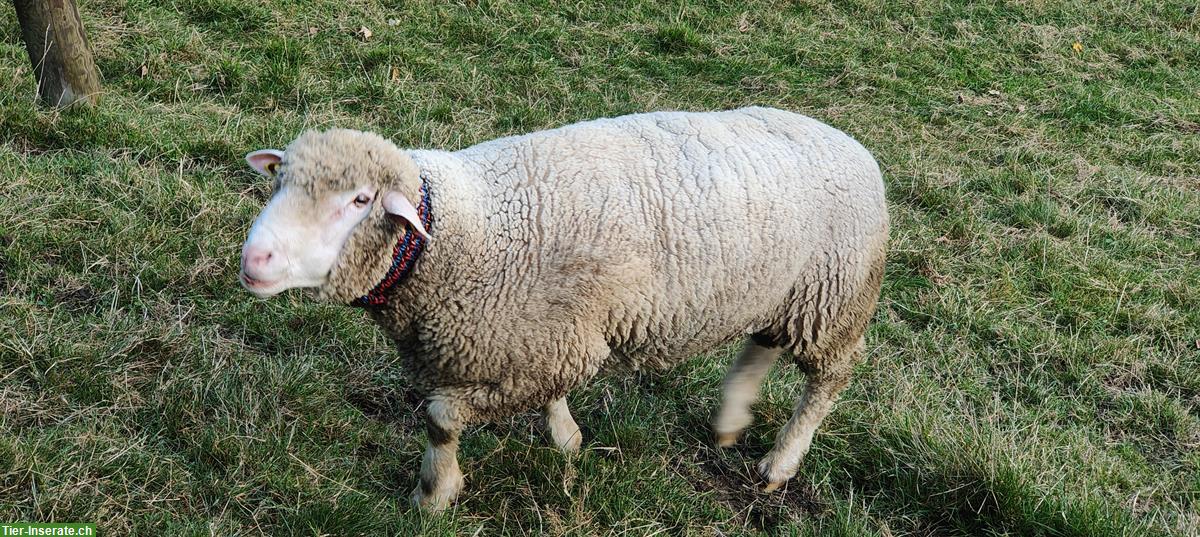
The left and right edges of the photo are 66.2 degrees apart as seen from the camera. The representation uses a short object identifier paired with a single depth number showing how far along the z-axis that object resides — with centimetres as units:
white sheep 228
